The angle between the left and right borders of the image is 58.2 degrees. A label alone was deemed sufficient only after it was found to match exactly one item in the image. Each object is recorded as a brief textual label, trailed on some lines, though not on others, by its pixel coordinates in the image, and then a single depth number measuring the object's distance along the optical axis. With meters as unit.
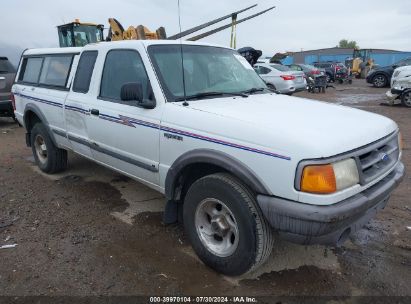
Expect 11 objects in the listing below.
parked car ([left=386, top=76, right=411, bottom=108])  13.08
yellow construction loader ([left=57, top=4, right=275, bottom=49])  7.11
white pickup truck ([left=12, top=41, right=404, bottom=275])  2.50
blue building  45.56
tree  103.51
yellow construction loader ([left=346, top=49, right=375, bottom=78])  35.97
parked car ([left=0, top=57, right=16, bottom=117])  9.41
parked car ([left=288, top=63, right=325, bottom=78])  20.82
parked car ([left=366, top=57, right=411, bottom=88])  21.80
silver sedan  15.84
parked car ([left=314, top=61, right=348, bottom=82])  27.27
